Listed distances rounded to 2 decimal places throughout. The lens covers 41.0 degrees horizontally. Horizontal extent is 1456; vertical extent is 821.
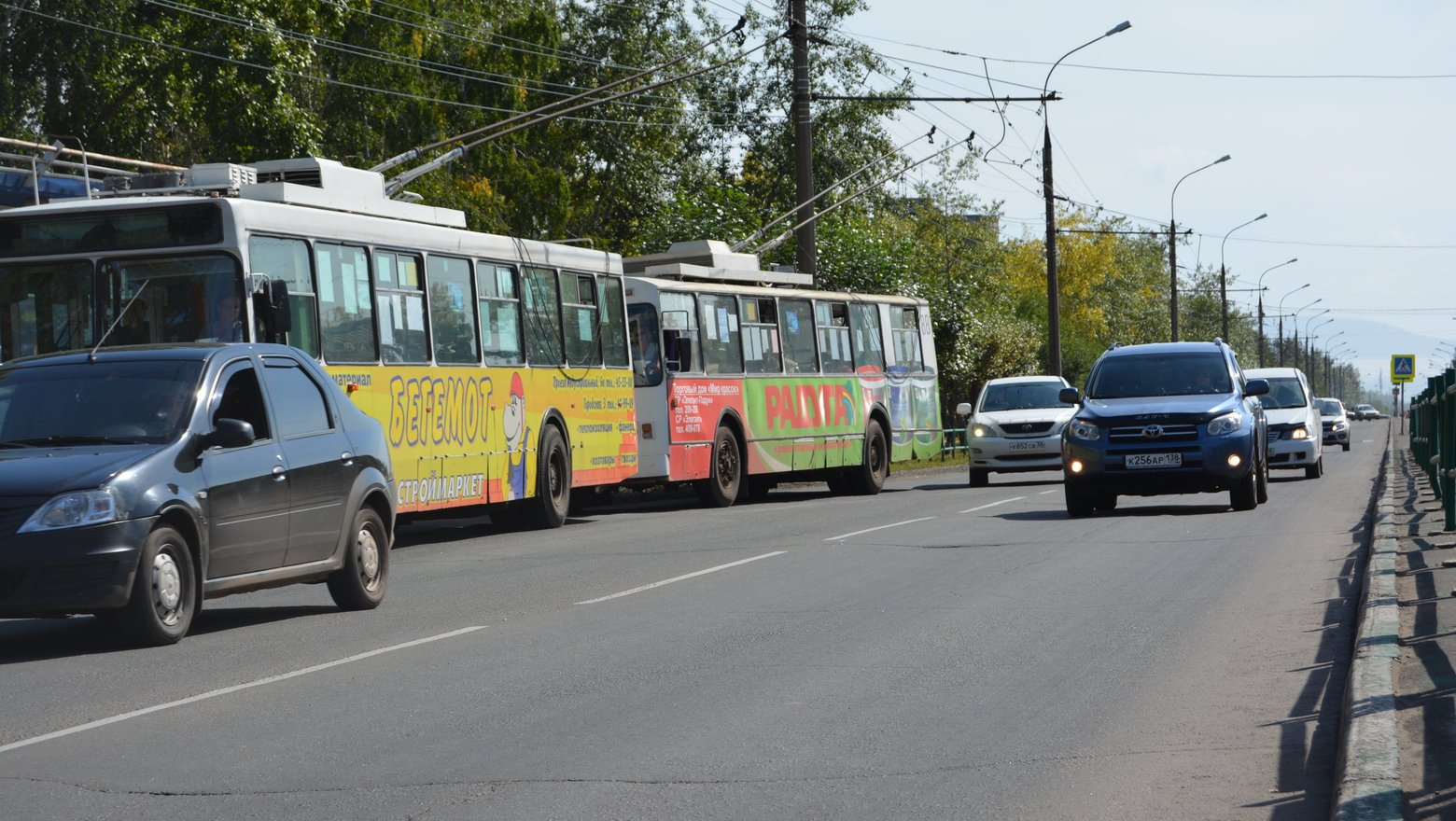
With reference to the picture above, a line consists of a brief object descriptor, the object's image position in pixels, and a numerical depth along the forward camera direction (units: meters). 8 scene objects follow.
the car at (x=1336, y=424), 50.25
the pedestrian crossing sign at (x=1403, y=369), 67.75
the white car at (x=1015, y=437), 30.95
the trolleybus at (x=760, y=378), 25.12
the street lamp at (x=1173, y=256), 71.62
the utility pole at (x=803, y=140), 33.03
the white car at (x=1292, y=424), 30.70
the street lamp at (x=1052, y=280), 45.69
